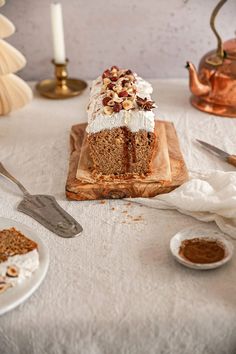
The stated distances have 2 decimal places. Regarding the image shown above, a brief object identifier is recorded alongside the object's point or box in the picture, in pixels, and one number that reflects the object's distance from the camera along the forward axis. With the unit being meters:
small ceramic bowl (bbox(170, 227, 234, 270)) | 0.82
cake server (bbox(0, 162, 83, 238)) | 0.92
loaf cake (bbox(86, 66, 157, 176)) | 1.00
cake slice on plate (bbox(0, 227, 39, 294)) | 0.79
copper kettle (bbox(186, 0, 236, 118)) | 1.20
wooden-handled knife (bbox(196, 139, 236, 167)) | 1.06
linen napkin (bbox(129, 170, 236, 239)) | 0.91
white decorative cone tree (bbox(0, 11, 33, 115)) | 1.22
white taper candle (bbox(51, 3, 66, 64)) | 1.28
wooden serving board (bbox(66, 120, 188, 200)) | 0.99
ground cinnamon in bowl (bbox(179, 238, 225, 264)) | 0.84
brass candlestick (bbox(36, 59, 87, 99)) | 1.33
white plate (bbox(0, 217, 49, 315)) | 0.77
